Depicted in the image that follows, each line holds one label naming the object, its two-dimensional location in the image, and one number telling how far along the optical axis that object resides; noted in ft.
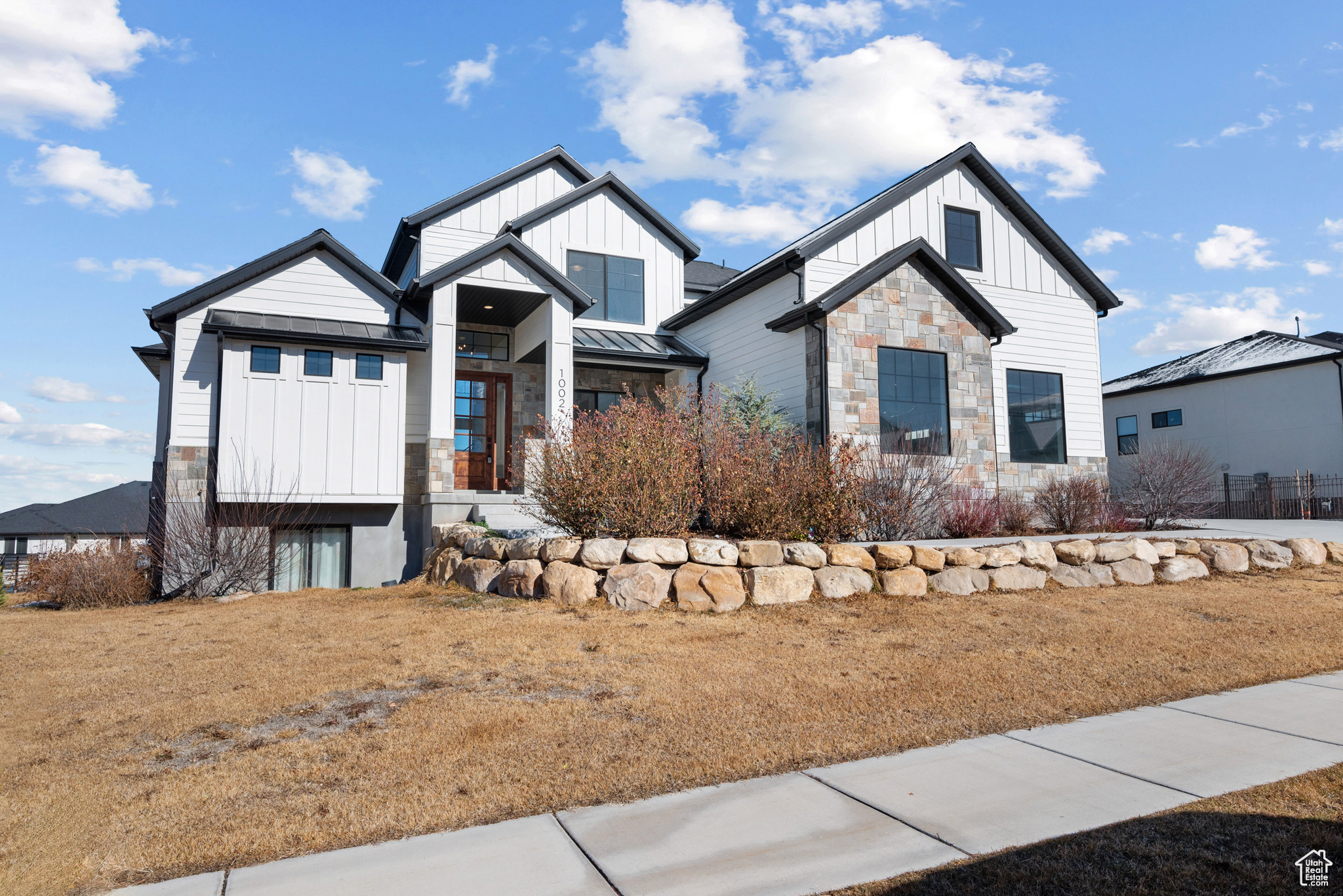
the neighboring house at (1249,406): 72.18
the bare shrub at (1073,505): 45.37
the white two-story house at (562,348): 44.42
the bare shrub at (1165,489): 47.85
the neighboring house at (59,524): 81.51
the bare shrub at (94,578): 38.68
